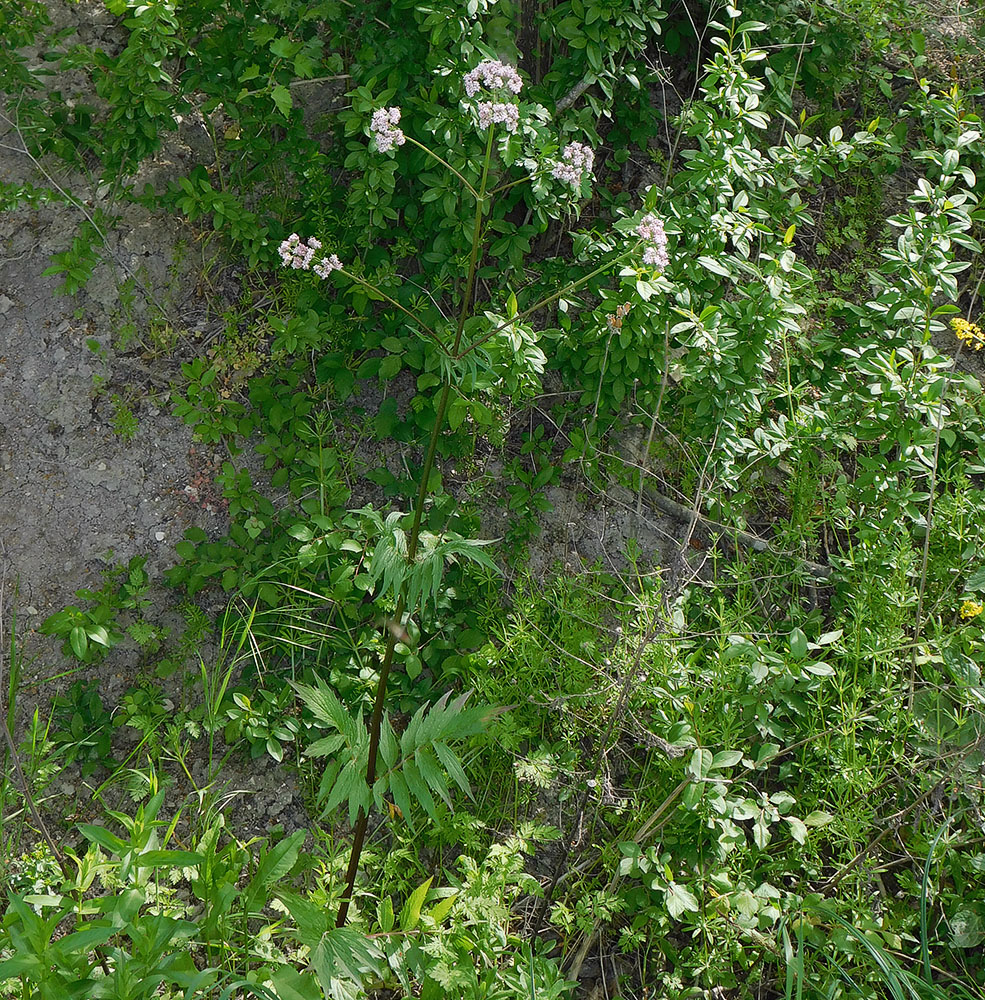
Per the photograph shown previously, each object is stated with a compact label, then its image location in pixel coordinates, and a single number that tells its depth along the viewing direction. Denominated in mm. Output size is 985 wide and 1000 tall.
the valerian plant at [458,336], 1884
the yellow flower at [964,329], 3029
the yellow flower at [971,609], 2786
